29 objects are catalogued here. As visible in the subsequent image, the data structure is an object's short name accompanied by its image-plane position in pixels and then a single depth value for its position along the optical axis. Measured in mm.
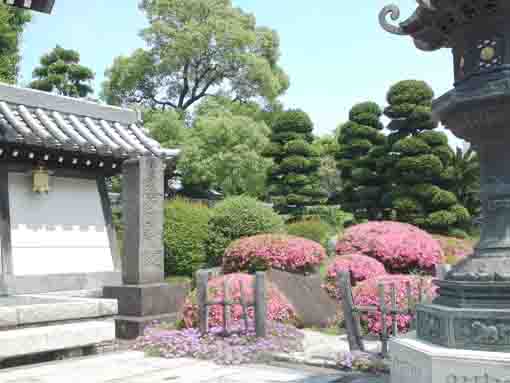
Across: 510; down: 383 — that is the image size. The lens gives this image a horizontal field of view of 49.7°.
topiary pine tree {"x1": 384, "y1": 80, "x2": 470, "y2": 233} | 19188
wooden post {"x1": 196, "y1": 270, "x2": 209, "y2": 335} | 7590
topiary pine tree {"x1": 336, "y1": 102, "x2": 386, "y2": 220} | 21203
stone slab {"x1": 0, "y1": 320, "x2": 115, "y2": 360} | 6121
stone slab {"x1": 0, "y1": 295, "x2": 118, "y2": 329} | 6543
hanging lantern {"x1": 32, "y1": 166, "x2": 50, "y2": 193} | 11023
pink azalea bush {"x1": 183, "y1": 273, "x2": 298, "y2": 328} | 8016
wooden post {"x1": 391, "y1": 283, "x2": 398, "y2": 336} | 6309
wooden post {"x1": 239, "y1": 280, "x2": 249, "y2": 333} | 7323
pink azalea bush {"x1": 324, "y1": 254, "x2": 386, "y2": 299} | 10914
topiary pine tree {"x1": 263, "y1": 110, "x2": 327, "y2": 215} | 22156
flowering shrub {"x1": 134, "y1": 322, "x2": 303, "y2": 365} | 6754
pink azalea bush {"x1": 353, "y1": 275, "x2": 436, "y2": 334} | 8062
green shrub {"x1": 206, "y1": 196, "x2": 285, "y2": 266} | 13625
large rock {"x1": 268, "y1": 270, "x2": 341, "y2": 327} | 9312
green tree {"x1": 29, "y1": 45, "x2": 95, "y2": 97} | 28812
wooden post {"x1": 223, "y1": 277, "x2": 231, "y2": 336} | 7418
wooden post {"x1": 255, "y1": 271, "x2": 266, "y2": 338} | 7230
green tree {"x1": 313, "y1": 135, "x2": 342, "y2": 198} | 32188
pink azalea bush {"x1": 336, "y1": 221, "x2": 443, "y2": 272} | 12578
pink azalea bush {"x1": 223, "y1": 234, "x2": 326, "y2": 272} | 11266
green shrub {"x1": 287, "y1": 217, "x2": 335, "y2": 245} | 16953
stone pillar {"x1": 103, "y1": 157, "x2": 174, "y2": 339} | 8539
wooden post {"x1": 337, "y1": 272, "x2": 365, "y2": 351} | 6617
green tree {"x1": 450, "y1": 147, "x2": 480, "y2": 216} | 21130
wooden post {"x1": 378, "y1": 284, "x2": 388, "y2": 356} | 6344
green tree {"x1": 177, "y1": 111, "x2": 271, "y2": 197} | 23859
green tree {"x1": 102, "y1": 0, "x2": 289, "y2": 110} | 26969
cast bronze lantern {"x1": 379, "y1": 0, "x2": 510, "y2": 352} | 3637
